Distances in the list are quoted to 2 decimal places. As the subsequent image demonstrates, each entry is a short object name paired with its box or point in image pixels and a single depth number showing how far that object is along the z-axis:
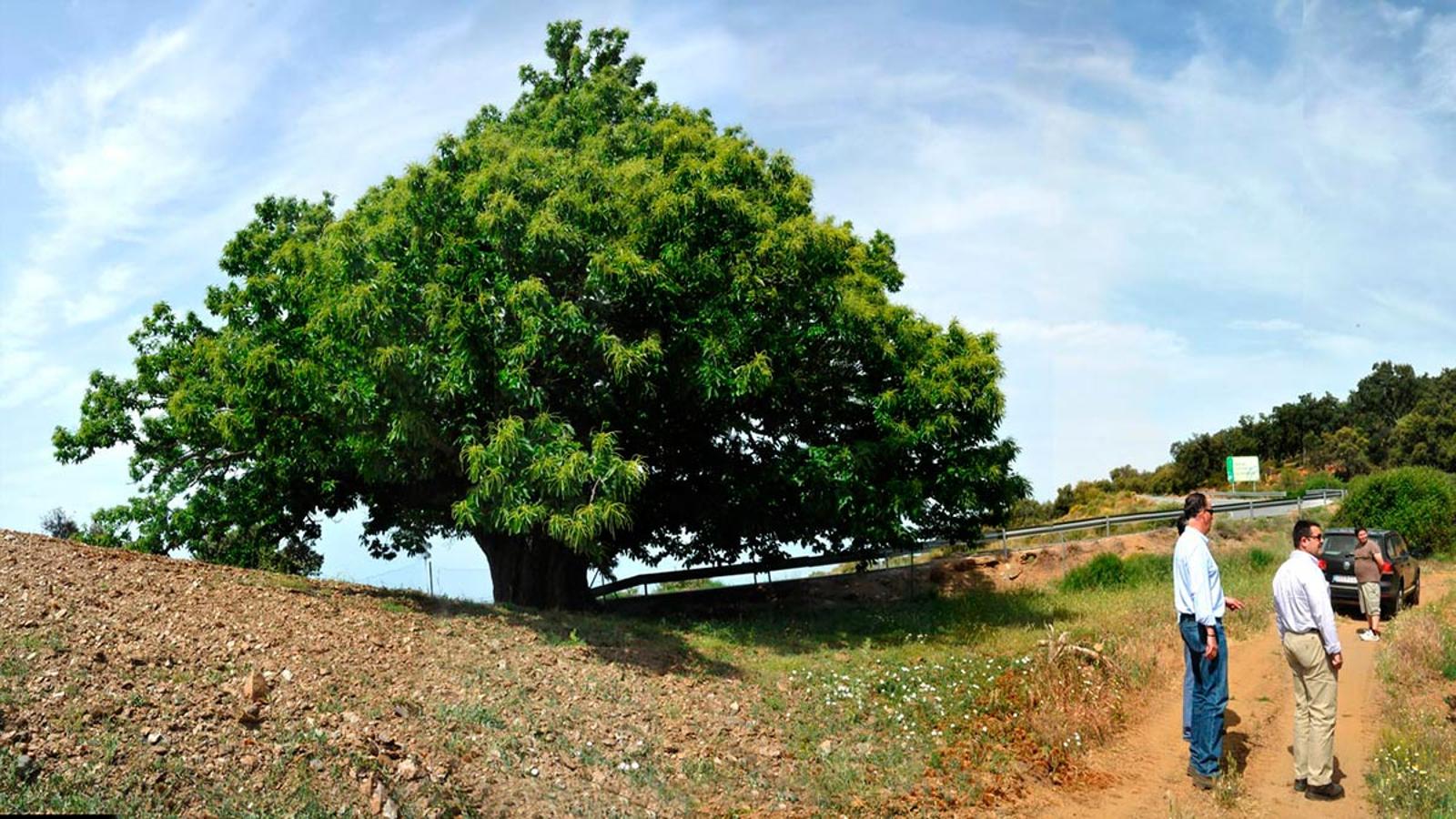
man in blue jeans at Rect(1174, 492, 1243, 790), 9.52
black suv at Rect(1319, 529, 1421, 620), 20.88
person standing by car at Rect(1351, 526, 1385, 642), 16.81
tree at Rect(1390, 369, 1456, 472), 64.56
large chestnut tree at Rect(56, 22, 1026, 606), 15.32
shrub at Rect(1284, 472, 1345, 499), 53.47
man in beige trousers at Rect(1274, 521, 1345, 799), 9.43
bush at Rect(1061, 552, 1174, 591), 27.36
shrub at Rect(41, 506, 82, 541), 22.28
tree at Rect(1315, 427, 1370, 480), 68.06
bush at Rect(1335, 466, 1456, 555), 34.78
